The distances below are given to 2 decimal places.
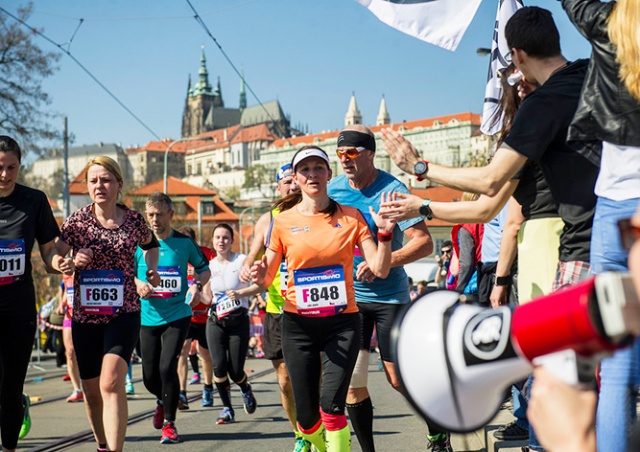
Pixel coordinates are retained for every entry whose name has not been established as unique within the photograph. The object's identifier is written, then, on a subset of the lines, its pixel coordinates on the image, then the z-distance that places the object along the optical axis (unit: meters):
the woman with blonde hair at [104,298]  6.30
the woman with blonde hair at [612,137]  3.18
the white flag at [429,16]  6.81
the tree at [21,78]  32.72
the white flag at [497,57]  7.08
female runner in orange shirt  5.59
